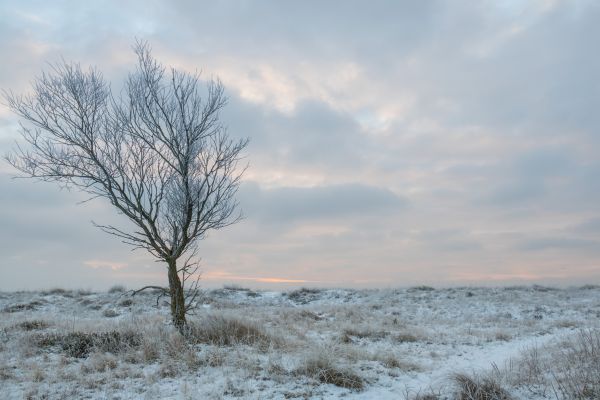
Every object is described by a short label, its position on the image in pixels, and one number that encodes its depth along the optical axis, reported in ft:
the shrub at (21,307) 68.34
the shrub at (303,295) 90.63
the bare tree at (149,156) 35.09
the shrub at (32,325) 42.06
